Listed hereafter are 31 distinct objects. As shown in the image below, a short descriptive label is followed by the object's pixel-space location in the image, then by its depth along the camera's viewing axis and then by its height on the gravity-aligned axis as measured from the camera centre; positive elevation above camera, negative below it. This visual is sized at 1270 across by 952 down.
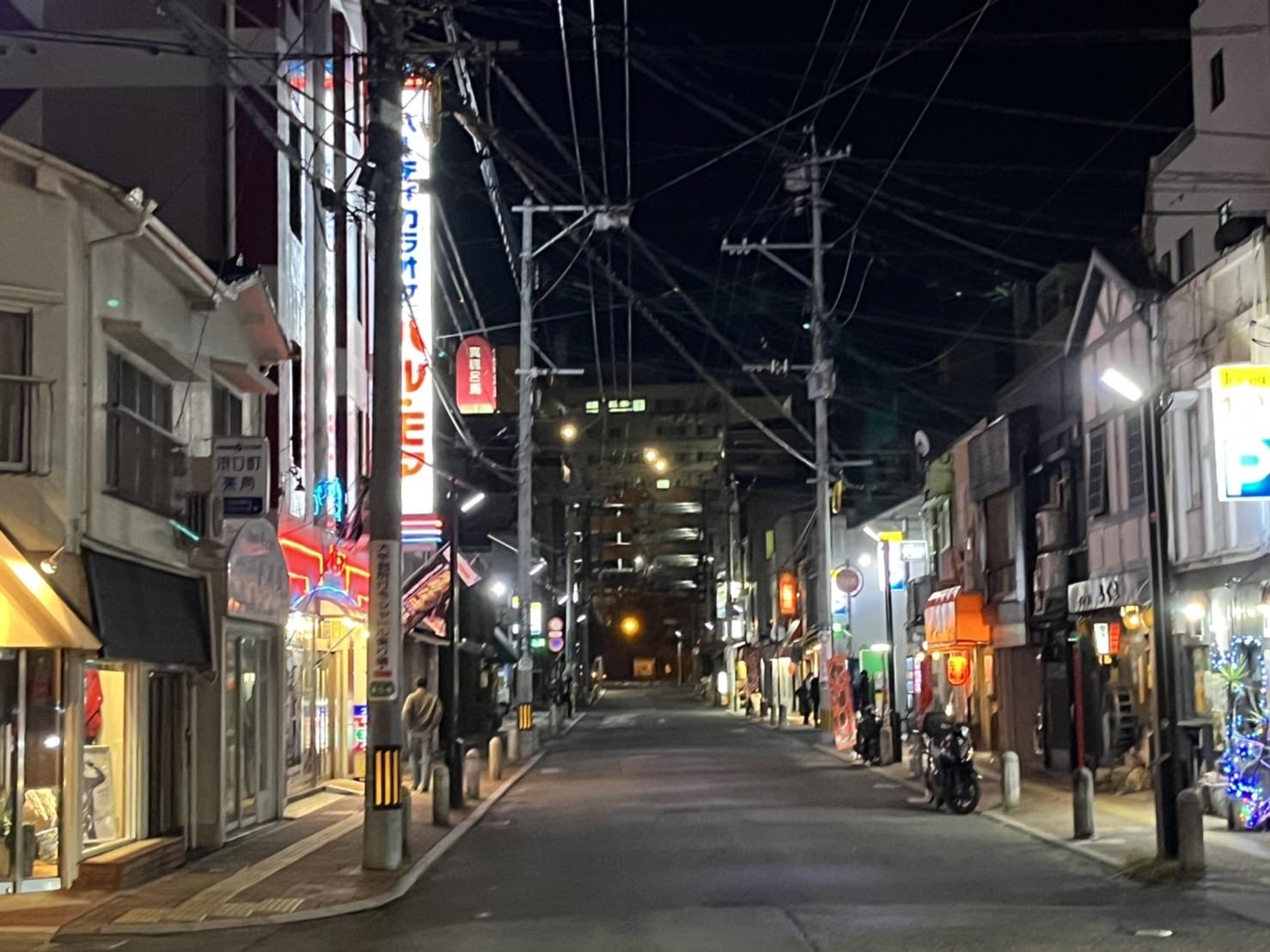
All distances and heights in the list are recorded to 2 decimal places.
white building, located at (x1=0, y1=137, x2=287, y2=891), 14.65 +1.18
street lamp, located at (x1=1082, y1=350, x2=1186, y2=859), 15.41 -0.21
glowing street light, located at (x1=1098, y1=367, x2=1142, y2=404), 15.59 +2.39
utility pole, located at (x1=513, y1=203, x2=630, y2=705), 39.16 +4.37
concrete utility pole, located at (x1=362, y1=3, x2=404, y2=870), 16.53 +1.95
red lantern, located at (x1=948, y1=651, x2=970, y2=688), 37.22 -1.10
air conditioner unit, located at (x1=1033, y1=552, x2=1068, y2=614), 28.95 +0.75
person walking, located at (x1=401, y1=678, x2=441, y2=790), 25.44 -1.33
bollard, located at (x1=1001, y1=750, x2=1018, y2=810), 21.97 -2.29
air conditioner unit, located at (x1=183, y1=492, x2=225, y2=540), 18.38 +1.48
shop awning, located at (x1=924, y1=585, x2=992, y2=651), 34.06 +0.04
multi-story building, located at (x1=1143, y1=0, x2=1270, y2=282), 26.25 +8.72
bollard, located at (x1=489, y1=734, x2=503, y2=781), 30.48 -2.50
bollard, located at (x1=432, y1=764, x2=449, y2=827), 21.14 -2.25
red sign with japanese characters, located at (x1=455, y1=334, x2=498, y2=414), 39.09 +6.47
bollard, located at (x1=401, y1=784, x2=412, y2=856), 17.20 -2.08
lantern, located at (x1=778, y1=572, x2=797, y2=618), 65.06 +1.34
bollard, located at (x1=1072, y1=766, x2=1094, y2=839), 18.36 -2.19
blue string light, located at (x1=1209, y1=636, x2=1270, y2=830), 18.45 -1.59
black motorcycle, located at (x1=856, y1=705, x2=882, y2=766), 33.16 -2.45
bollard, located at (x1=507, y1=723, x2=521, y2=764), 35.72 -2.61
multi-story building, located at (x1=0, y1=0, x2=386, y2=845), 20.97 +6.44
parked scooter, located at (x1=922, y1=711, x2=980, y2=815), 22.09 -2.10
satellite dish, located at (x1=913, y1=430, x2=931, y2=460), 41.38 +4.82
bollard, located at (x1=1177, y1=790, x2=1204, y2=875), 14.93 -2.05
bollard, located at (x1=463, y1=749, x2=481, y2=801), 25.70 -2.38
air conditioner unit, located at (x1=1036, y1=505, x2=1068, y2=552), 28.95 +1.77
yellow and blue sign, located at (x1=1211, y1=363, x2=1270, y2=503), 17.23 +2.07
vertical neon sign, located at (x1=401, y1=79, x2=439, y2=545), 28.88 +5.29
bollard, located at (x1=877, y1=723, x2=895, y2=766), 32.62 -2.58
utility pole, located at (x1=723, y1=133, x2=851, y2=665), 38.34 +6.51
